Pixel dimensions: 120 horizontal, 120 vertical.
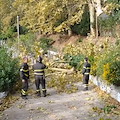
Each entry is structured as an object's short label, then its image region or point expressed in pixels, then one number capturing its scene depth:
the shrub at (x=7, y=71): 8.01
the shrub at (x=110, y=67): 7.65
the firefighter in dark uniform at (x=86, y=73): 9.20
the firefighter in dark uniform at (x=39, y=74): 8.18
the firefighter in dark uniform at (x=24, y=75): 7.94
